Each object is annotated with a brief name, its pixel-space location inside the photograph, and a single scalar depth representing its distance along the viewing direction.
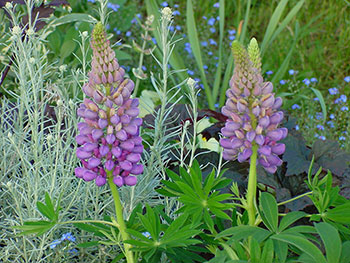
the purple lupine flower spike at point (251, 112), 1.29
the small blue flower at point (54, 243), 1.71
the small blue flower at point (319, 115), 3.64
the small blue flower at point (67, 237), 1.74
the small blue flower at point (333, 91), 3.60
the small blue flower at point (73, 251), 1.85
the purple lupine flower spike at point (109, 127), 1.32
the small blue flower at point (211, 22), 4.53
